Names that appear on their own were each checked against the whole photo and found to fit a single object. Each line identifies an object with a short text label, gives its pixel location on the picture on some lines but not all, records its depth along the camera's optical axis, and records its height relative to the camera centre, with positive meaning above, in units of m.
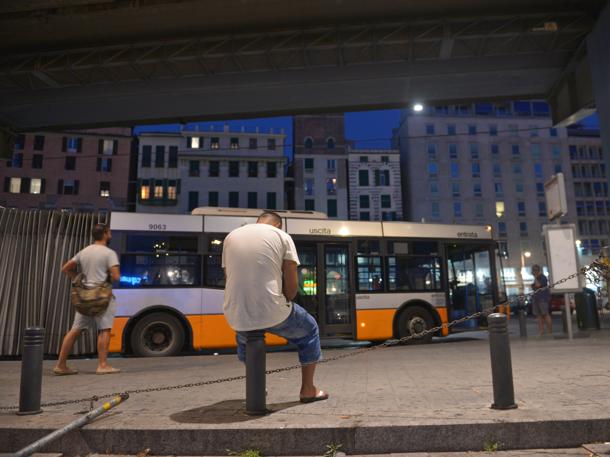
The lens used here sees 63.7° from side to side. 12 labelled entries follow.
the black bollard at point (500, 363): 3.77 -0.44
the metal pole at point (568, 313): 10.85 -0.18
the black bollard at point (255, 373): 3.79 -0.49
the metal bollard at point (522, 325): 12.61 -0.51
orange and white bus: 10.00 +0.73
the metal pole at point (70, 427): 3.02 -0.78
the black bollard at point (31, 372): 4.02 -0.49
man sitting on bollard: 3.93 +0.15
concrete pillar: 12.14 +5.91
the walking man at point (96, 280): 6.65 +0.43
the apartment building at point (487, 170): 65.06 +18.23
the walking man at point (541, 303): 13.04 +0.06
